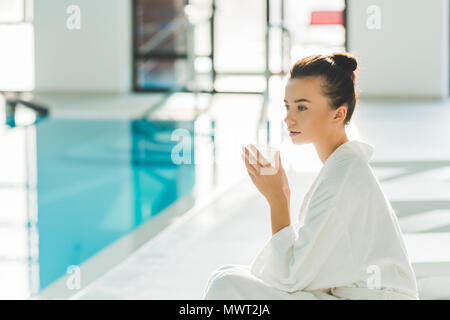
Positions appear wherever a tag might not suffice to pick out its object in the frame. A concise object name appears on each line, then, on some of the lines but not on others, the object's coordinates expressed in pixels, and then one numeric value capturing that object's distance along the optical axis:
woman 2.81
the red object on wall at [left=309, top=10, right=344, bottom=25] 17.86
